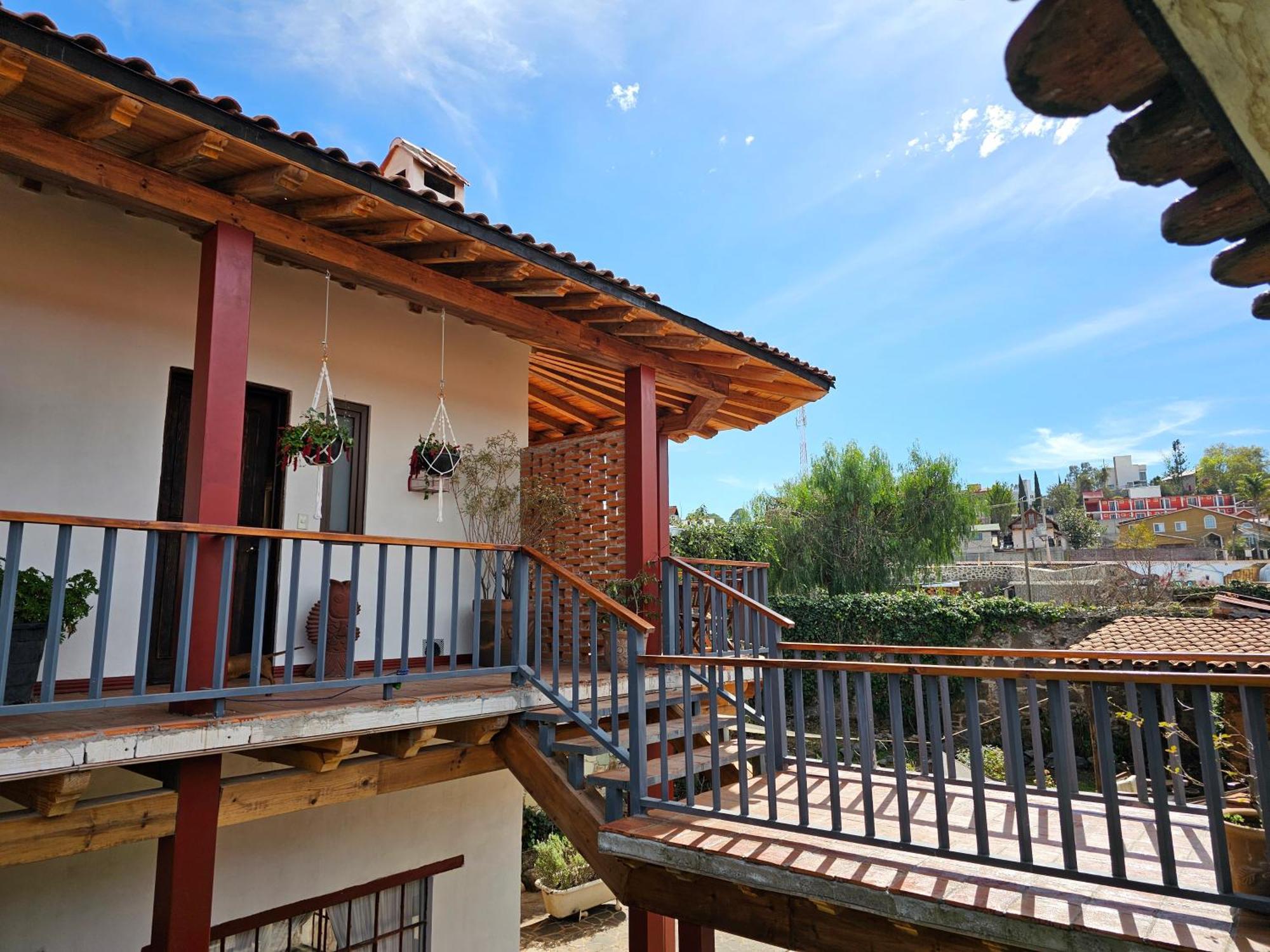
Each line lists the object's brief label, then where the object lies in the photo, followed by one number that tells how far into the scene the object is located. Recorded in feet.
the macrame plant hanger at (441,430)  21.35
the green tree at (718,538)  55.83
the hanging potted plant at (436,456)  19.44
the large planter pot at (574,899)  32.99
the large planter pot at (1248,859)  10.11
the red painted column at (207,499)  11.43
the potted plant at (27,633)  10.95
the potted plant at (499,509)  21.93
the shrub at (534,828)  40.47
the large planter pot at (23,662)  10.91
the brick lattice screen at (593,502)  22.54
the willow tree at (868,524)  68.18
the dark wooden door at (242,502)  16.16
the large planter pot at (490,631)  21.30
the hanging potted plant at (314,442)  15.52
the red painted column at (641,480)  21.03
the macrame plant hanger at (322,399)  17.17
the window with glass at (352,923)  16.11
